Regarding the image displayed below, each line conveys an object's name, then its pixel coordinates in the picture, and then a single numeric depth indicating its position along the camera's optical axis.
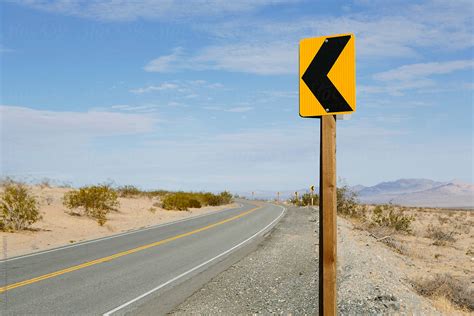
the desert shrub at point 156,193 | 49.82
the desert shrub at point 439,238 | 19.38
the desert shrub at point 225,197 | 50.53
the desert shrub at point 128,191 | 44.45
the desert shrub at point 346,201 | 30.53
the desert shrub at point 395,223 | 23.00
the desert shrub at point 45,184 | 39.89
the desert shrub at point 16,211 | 19.33
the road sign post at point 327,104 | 4.32
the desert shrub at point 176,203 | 36.91
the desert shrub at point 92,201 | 26.83
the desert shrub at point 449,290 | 8.52
